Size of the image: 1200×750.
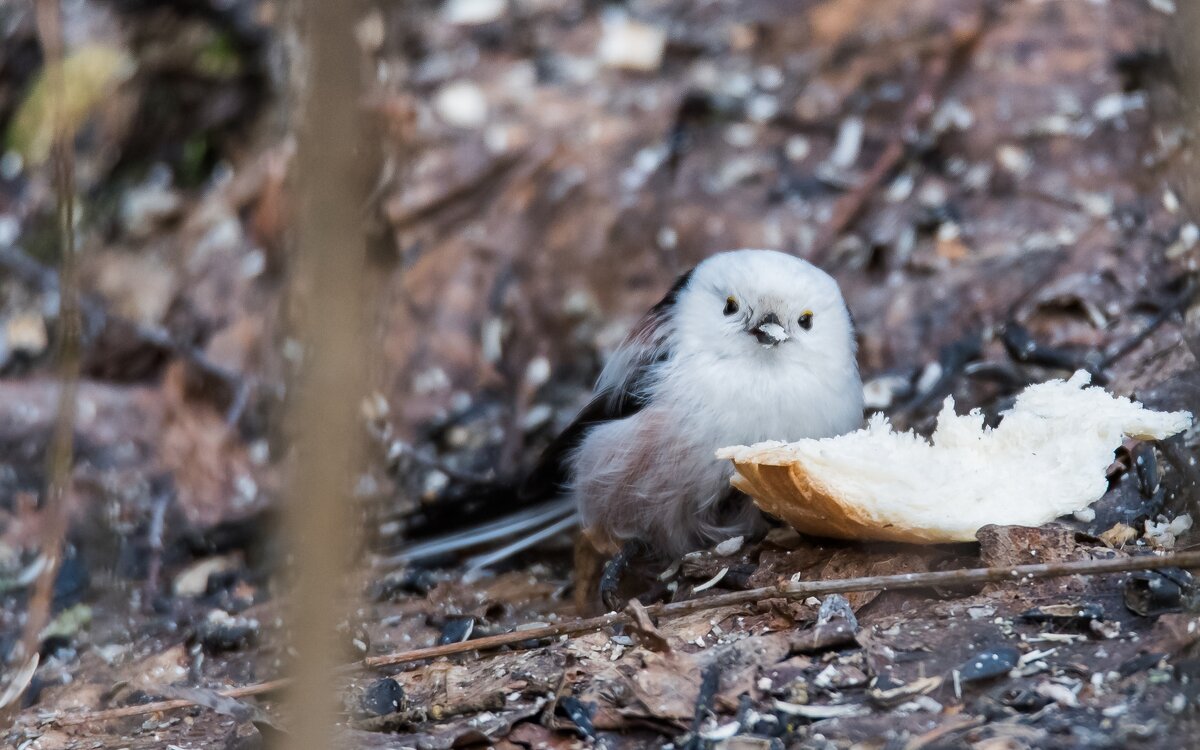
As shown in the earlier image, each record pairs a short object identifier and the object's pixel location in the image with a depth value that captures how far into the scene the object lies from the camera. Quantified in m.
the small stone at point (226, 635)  7.37
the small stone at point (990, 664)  4.85
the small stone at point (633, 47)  11.63
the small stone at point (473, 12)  12.08
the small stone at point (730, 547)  6.81
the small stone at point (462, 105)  11.20
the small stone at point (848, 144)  10.83
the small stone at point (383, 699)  5.55
